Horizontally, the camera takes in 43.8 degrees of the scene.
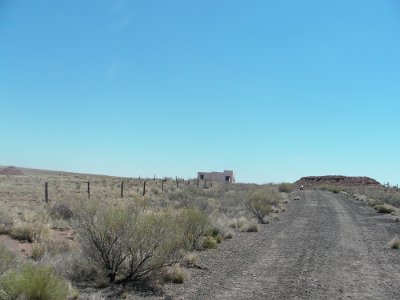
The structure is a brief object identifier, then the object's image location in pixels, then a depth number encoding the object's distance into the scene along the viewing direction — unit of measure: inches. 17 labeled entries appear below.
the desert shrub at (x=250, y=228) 897.5
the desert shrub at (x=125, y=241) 418.3
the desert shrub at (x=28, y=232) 669.9
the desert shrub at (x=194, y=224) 623.6
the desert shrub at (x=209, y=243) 662.5
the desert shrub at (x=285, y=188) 2911.2
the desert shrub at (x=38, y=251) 529.3
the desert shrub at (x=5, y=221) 716.0
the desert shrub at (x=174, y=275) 450.9
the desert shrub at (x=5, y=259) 370.0
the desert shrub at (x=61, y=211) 913.1
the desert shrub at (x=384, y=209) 1457.9
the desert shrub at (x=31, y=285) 301.9
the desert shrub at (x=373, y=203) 1802.5
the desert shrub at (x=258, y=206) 1112.8
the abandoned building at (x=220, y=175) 5029.0
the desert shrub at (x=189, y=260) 530.8
